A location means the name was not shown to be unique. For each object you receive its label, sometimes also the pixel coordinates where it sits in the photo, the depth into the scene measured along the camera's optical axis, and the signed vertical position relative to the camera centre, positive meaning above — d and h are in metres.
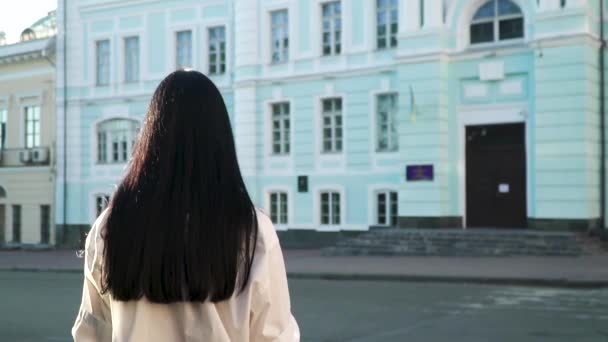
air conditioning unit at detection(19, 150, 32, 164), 35.50 +1.34
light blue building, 23.45 +2.80
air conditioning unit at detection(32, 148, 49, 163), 35.25 +1.37
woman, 2.31 -0.17
